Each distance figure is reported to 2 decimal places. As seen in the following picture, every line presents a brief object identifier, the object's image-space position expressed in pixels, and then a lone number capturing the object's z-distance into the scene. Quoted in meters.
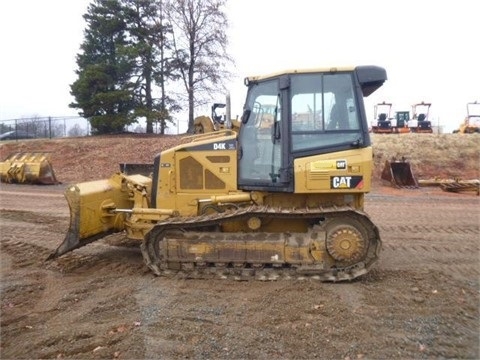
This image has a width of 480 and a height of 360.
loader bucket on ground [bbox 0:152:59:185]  18.72
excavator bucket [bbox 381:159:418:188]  18.64
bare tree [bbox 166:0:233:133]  29.00
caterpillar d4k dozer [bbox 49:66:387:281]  6.13
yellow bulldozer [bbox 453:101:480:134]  29.19
